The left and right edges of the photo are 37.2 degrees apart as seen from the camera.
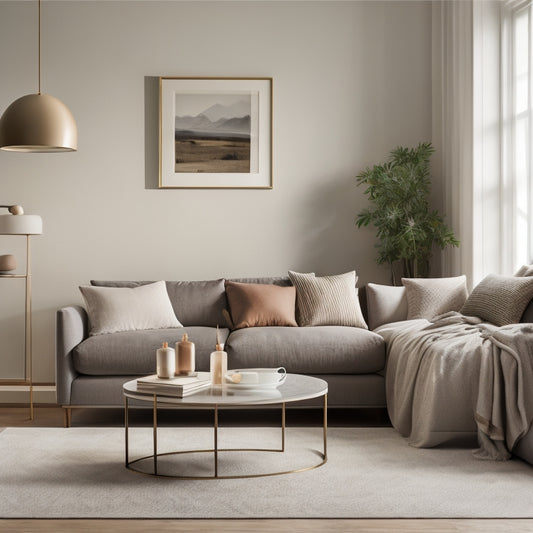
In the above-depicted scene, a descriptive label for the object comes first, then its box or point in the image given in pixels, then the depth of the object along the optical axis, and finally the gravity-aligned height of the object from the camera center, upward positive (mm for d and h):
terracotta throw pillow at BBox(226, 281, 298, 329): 5176 -221
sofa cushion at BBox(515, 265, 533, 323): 4406 -234
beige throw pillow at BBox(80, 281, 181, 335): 4984 -246
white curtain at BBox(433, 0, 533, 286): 5371 +956
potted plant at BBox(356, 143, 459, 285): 5590 +419
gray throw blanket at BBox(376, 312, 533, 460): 3736 -566
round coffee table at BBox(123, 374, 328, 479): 3320 -541
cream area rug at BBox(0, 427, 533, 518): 3012 -903
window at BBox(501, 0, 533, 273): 5301 +950
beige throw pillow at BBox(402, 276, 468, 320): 5176 -158
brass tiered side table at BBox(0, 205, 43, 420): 5062 +288
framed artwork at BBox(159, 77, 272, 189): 5852 +1030
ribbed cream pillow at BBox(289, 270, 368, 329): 5223 -196
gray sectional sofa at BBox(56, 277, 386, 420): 4629 -512
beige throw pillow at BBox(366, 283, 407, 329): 5316 -224
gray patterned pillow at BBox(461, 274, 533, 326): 4418 -155
